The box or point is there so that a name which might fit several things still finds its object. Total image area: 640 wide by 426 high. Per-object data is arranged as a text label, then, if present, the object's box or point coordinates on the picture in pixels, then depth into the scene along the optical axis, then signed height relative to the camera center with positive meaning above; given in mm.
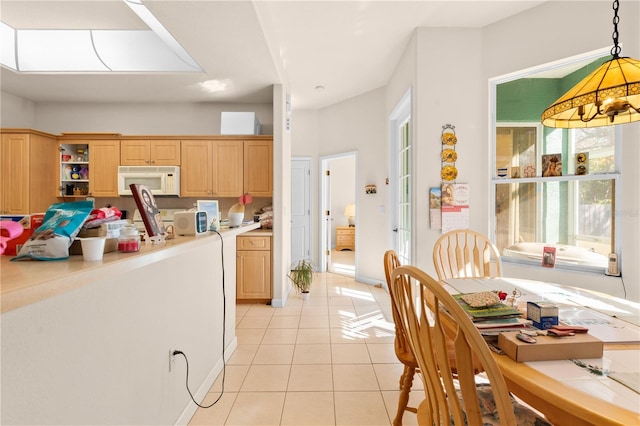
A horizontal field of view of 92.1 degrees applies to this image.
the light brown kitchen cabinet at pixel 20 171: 3844 +469
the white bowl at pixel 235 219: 2289 -74
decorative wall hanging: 3047 +566
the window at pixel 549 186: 2512 +226
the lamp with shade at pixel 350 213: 8734 -92
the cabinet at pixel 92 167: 4145 +557
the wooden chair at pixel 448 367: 760 -435
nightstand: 8570 -785
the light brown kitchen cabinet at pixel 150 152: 4156 +764
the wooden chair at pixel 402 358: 1567 -764
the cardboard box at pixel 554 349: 948 -429
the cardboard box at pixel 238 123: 4105 +1148
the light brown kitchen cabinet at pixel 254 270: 3932 -775
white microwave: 4074 +412
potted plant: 4160 -941
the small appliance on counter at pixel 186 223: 1656 -76
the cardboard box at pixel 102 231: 1043 -78
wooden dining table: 738 -464
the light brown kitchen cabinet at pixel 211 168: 4145 +553
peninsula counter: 766 -472
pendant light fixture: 1300 +518
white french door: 3941 +433
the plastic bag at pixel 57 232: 860 -71
